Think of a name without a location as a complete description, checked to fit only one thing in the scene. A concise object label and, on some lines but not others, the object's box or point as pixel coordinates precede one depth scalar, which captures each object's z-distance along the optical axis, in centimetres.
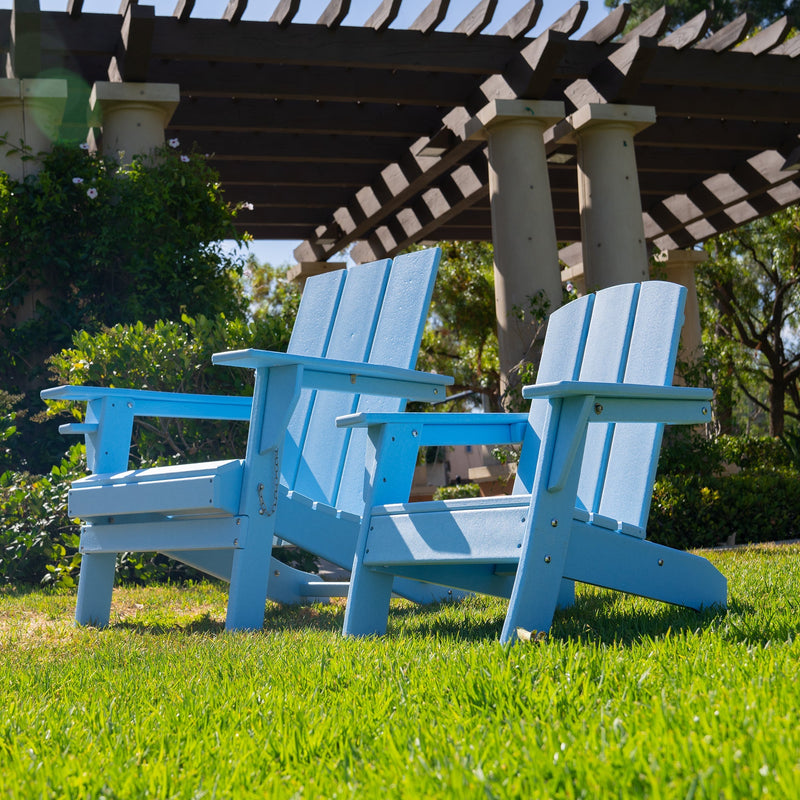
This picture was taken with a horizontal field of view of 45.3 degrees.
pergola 708
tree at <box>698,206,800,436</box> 1473
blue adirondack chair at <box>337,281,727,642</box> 221
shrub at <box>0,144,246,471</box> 673
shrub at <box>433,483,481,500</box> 1020
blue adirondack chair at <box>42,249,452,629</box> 289
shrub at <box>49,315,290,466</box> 495
